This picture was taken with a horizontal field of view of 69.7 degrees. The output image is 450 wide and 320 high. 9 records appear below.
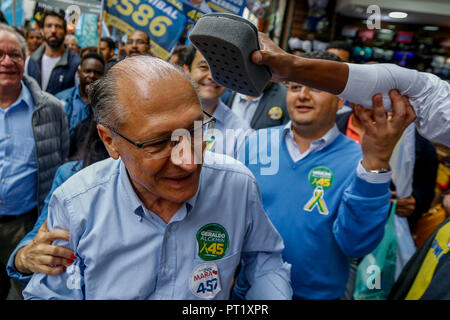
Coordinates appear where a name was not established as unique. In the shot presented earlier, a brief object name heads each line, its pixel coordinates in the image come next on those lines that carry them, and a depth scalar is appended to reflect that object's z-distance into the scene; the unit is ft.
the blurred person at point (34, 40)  14.58
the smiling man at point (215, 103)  4.80
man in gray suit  5.24
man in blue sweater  3.63
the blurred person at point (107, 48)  9.27
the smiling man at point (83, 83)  7.83
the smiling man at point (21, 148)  5.92
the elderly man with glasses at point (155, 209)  2.44
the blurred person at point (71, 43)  9.34
